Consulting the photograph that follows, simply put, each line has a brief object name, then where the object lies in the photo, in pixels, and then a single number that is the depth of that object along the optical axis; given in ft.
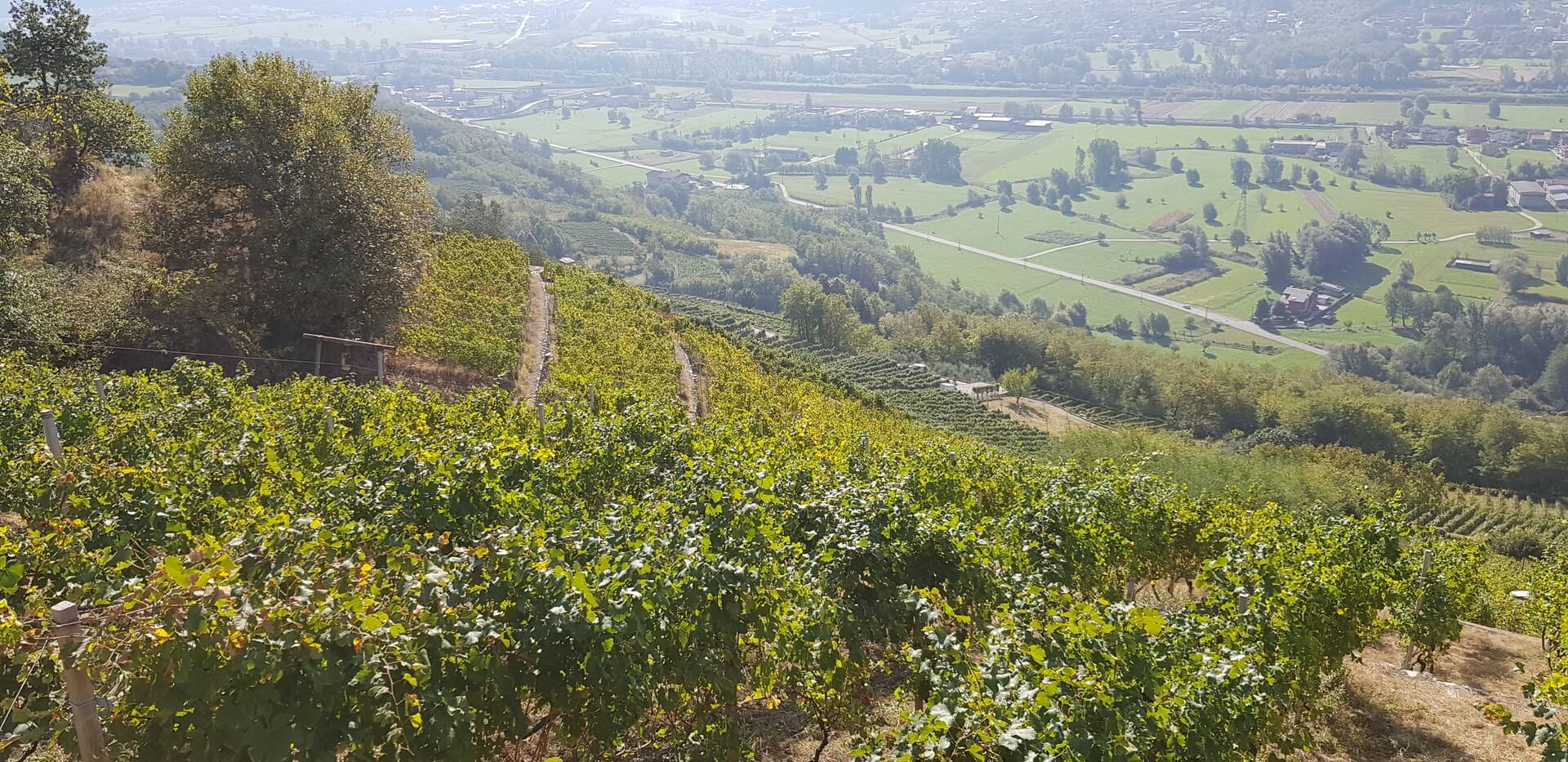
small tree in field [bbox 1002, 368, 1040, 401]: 253.65
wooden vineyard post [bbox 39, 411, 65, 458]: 30.99
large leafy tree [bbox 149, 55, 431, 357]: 75.20
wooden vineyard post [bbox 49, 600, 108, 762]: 15.19
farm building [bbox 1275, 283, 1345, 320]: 422.00
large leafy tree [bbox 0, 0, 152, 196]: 90.27
